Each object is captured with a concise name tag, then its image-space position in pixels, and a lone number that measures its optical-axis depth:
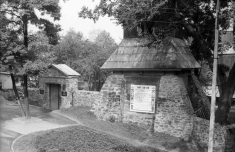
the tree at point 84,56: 26.61
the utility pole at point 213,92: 7.90
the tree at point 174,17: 10.08
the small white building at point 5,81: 24.27
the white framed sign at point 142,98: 13.40
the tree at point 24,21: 11.95
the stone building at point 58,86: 18.02
